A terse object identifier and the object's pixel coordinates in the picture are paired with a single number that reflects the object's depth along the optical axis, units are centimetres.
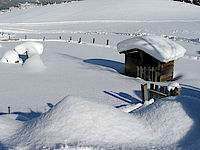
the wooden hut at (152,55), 1118
